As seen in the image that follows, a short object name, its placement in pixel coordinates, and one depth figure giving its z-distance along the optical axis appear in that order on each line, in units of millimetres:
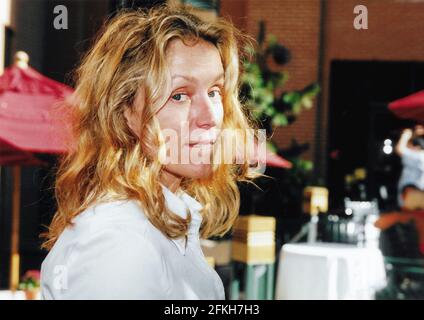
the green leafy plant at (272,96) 5855
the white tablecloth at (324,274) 3482
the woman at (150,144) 975
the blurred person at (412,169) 5082
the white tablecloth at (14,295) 3604
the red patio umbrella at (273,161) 4707
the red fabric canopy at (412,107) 4375
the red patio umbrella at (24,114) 3486
